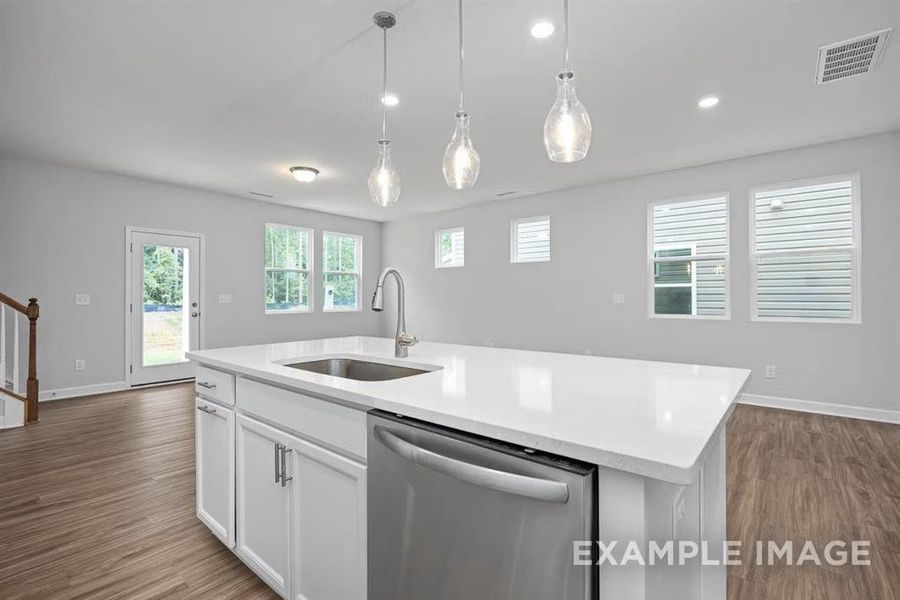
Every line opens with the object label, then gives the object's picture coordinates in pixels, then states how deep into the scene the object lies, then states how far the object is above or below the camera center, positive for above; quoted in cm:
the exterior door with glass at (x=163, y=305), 514 -8
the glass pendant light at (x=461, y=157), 181 +61
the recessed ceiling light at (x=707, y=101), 312 +148
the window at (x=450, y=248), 702 +86
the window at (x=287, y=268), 654 +49
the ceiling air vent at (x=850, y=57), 241 +147
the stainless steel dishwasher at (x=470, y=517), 79 -48
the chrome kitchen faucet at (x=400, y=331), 186 -15
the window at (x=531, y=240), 604 +86
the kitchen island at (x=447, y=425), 78 -35
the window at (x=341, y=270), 734 +52
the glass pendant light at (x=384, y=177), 213 +62
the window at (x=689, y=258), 462 +47
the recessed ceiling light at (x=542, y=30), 226 +146
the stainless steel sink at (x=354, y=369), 187 -32
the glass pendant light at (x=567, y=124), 151 +64
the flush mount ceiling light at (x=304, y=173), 455 +136
